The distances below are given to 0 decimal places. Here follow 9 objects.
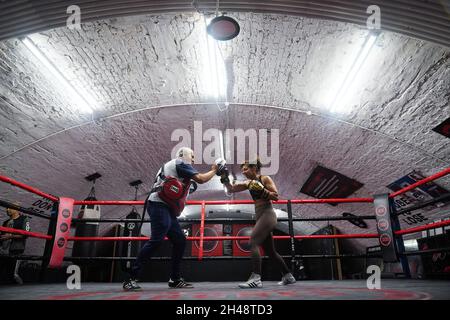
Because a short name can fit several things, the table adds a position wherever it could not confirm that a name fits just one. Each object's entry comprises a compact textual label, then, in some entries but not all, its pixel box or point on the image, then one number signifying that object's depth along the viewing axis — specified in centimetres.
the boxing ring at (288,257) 168
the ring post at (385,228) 335
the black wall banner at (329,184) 686
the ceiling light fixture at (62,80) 404
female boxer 276
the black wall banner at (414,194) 559
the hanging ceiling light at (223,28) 349
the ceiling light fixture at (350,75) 398
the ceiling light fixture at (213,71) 439
